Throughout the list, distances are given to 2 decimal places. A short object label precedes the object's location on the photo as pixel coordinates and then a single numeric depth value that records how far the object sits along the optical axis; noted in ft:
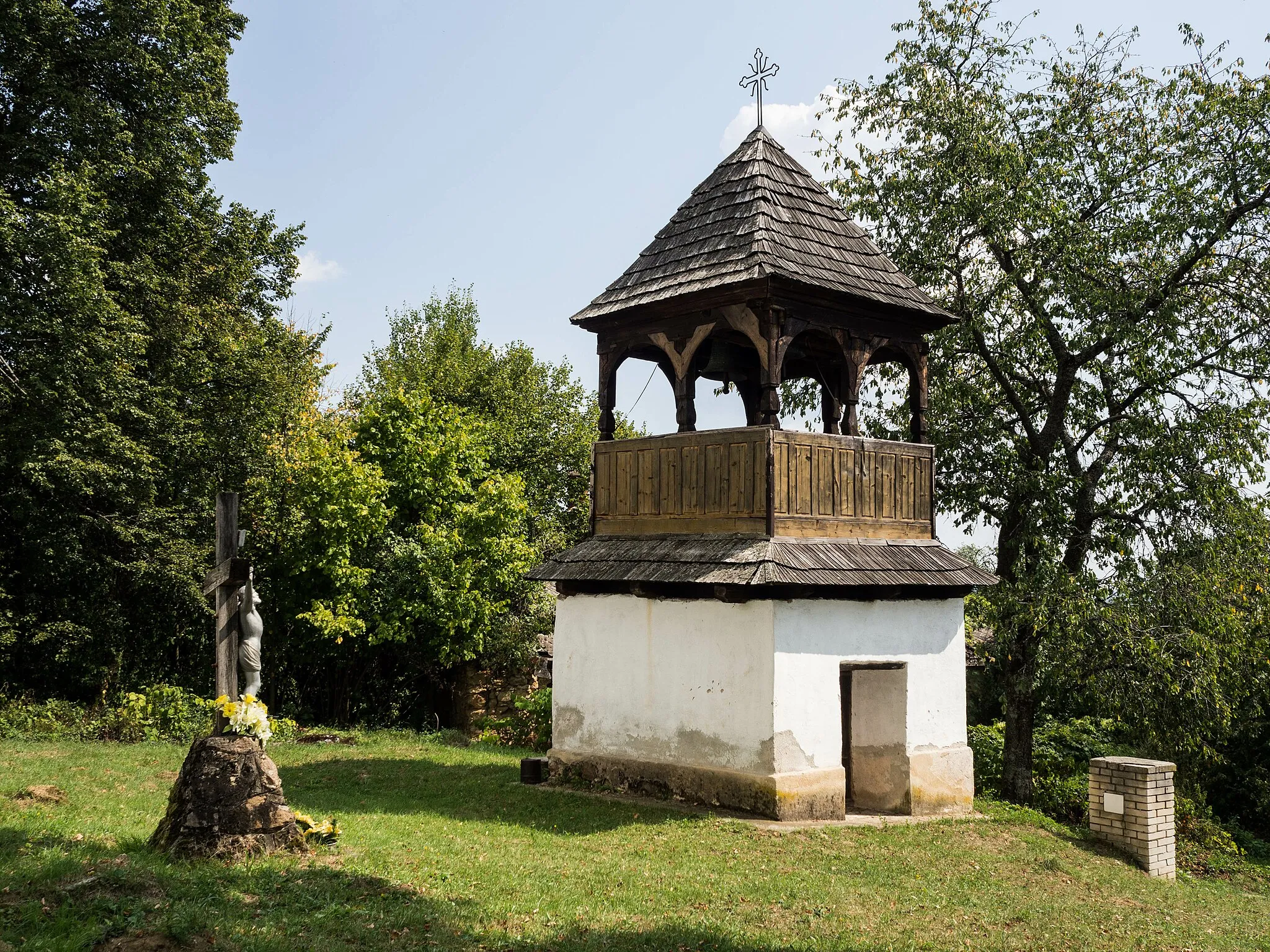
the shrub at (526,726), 58.75
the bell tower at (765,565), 33.83
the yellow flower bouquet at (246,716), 24.77
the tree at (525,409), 91.66
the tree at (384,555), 63.72
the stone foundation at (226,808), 23.49
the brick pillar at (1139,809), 34.62
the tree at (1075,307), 46.03
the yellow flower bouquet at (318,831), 25.50
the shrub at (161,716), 52.95
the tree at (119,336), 51.03
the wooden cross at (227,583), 25.79
